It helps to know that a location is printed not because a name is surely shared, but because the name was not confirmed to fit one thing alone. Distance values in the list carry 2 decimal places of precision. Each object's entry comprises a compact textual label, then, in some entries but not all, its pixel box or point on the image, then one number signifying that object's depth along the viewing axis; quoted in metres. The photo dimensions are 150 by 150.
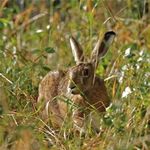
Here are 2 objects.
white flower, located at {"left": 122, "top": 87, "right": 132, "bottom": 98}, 10.77
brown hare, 12.65
